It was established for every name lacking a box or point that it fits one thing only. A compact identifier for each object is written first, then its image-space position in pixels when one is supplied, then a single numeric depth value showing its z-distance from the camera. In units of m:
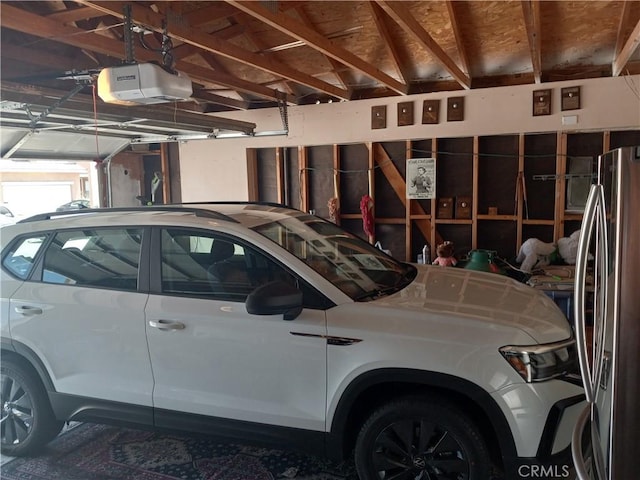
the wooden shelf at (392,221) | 6.81
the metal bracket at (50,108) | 3.80
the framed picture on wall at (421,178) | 6.47
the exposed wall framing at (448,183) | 5.93
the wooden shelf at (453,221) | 6.39
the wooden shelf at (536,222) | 5.95
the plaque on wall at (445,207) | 6.47
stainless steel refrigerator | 1.34
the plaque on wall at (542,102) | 5.70
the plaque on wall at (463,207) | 6.39
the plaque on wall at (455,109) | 6.11
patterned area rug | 2.80
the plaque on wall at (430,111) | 6.23
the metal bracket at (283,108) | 6.49
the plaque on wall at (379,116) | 6.54
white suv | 2.17
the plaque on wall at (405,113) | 6.38
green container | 5.31
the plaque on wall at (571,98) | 5.58
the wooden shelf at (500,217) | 6.16
